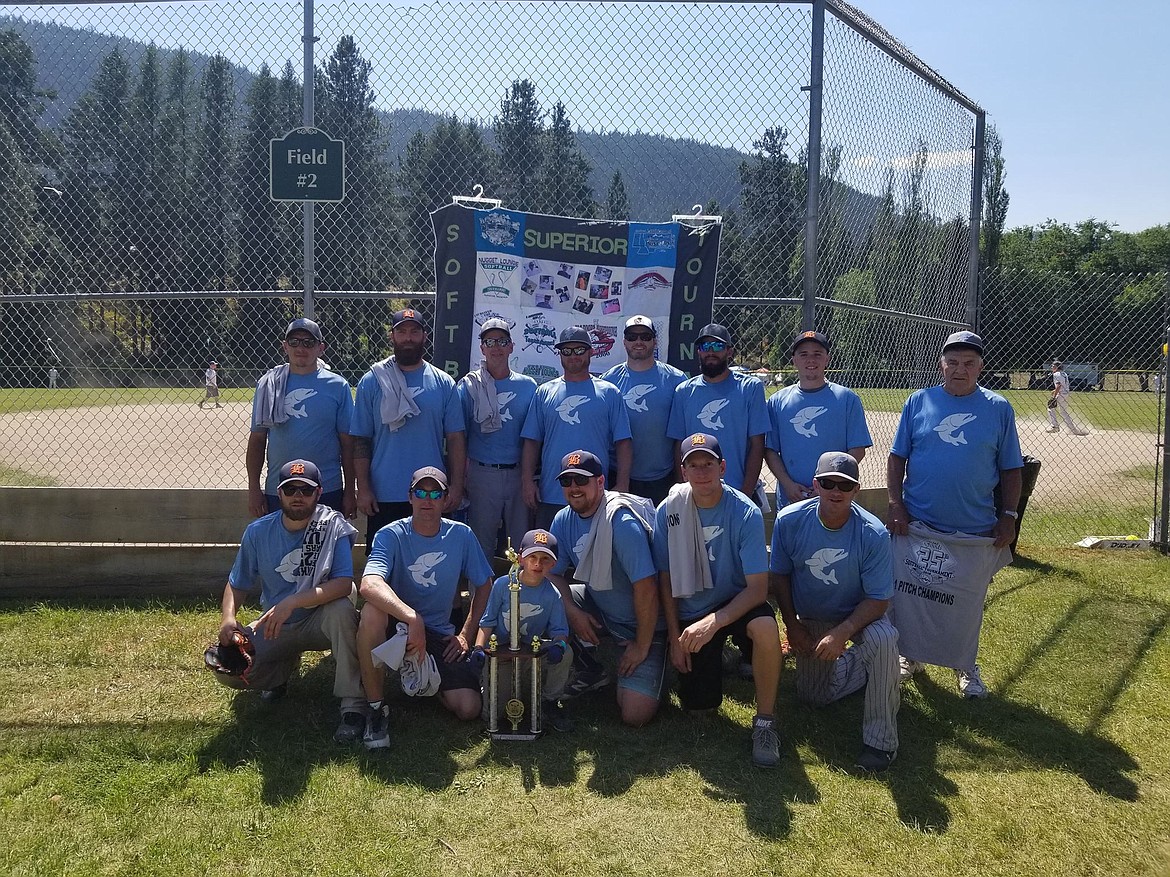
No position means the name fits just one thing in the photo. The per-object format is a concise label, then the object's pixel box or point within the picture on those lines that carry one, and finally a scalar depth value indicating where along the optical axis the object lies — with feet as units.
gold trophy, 13.74
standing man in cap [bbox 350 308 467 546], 16.53
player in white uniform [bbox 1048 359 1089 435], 61.99
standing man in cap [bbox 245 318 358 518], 16.63
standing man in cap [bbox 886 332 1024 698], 15.88
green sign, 18.65
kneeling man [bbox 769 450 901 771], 13.62
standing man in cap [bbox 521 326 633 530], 16.65
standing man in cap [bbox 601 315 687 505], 17.48
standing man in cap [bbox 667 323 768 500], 16.98
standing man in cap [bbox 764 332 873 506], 16.88
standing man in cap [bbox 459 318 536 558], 17.28
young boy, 14.29
